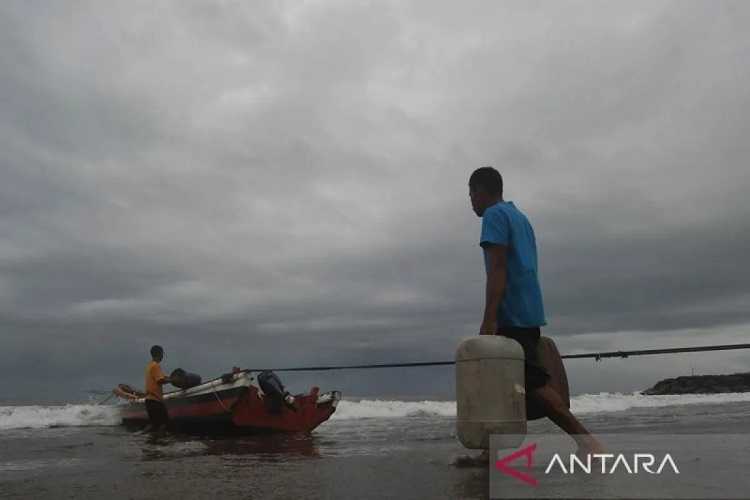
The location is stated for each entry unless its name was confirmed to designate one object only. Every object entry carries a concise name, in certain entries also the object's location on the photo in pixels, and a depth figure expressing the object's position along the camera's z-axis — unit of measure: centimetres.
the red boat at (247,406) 1276
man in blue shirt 399
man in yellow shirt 1497
